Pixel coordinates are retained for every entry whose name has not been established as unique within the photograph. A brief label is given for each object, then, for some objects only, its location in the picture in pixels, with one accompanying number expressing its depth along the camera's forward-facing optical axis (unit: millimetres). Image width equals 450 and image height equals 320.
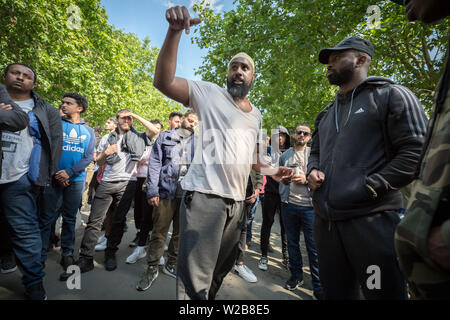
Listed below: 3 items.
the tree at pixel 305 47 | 5980
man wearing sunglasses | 3266
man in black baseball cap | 1351
